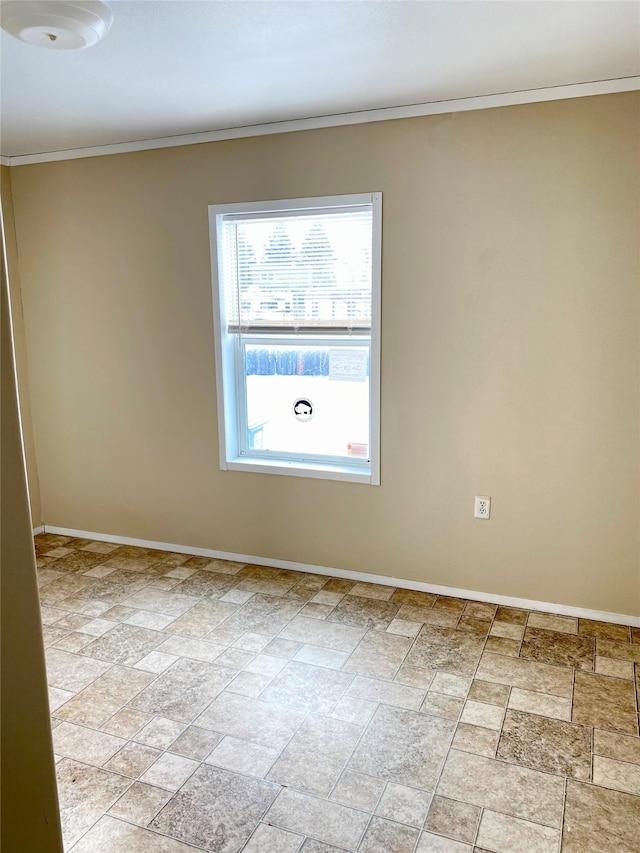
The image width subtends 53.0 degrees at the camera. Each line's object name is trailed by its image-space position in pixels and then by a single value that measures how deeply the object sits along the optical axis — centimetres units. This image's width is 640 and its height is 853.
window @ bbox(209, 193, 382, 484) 337
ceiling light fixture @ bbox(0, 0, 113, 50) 198
